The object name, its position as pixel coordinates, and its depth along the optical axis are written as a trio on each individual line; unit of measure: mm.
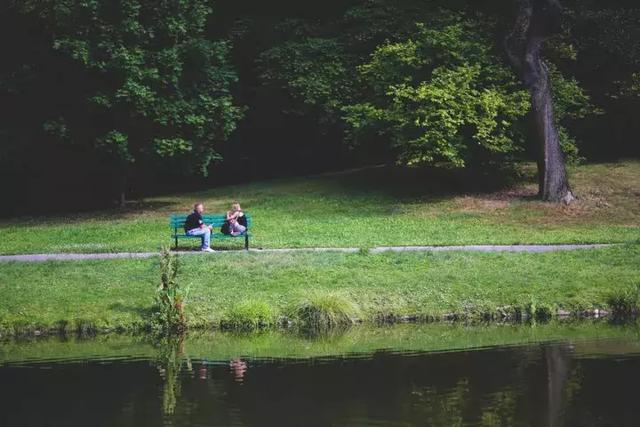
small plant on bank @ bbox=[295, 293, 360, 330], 21547
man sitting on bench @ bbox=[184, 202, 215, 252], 27047
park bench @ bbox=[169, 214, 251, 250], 27438
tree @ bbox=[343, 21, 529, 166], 35812
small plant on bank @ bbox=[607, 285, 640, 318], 21969
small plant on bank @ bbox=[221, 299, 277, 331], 21672
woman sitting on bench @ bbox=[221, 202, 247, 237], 27703
